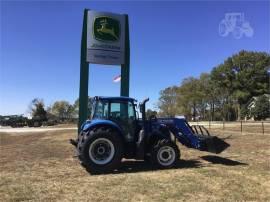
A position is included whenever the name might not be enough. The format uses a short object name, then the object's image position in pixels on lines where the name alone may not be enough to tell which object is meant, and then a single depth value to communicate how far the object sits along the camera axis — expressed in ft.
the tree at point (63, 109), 276.14
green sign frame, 32.03
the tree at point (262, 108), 148.28
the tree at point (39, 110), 200.84
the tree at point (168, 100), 195.82
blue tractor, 22.80
